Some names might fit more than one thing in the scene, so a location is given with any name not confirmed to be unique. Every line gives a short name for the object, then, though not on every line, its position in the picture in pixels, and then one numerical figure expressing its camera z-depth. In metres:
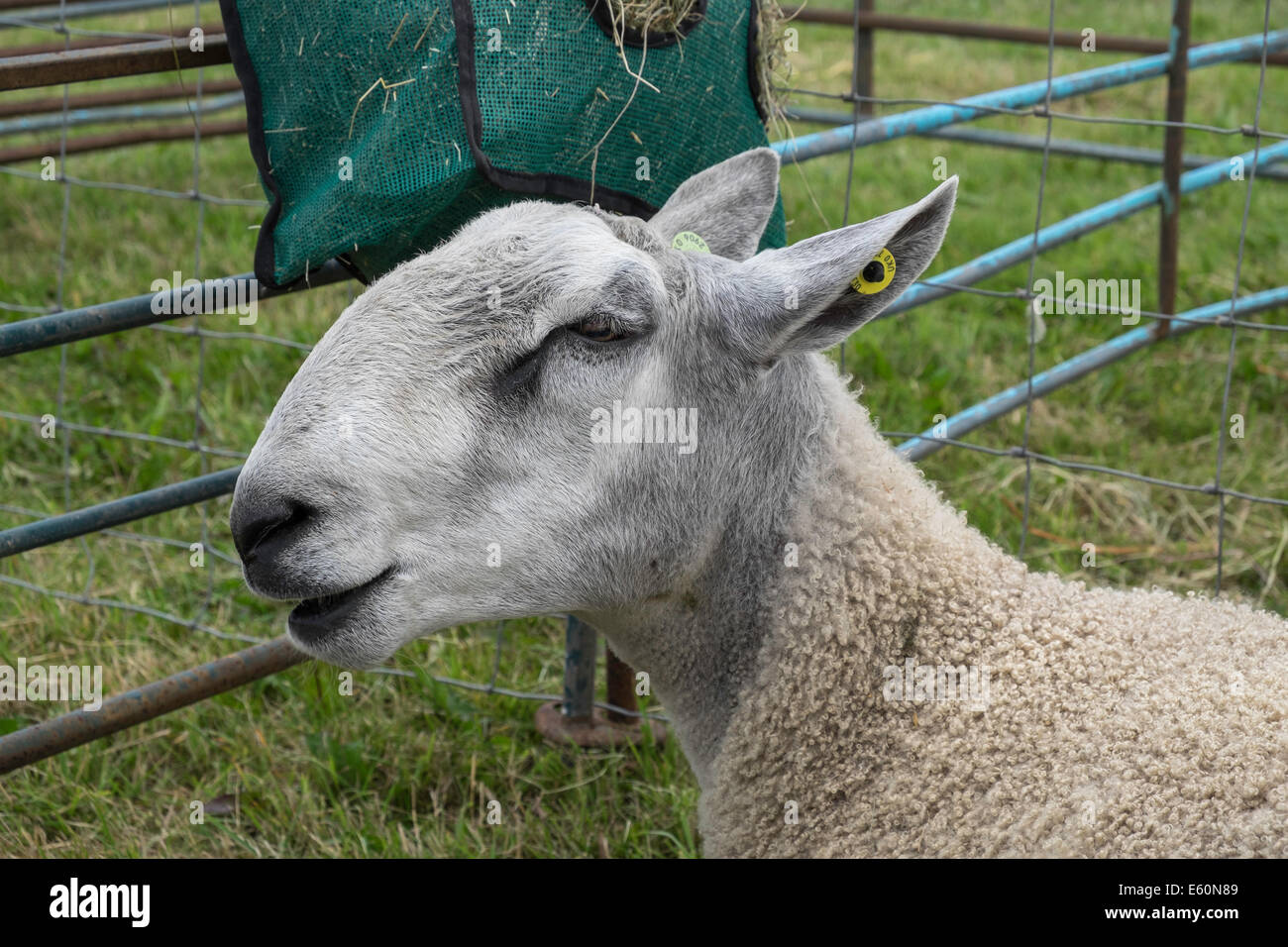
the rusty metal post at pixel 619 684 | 3.57
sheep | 2.07
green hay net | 2.50
